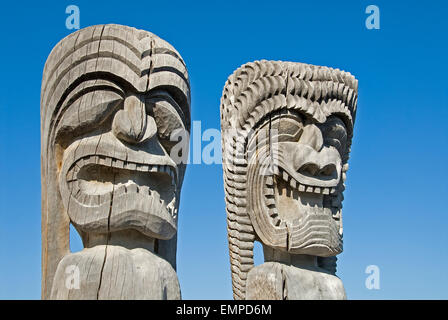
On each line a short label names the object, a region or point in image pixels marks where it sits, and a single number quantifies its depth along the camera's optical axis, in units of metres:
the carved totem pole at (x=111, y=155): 5.04
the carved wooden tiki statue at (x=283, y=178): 6.00
